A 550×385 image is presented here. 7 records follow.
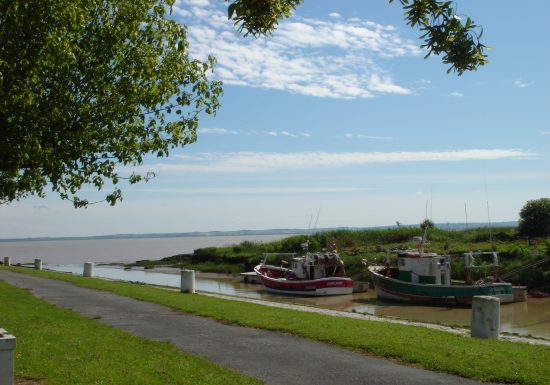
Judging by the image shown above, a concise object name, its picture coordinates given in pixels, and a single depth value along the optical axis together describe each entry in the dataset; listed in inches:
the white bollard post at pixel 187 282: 1098.1
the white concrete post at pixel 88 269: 1513.3
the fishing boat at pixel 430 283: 1246.9
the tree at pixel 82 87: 395.9
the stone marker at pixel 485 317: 564.7
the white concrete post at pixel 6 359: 286.7
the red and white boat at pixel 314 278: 1509.6
